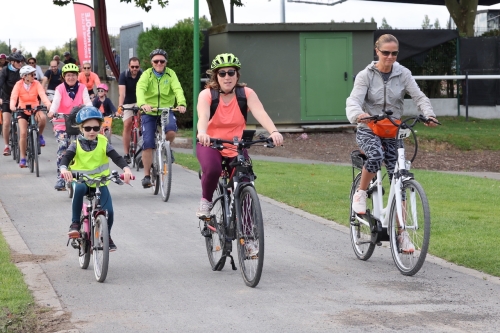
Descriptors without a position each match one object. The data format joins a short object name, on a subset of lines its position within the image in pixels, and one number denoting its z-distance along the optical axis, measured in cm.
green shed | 2458
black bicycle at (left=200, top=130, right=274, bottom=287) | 768
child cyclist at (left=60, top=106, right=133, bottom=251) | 856
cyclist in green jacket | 1384
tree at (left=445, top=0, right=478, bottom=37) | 3566
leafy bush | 2564
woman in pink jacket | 1453
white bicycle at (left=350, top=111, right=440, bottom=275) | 789
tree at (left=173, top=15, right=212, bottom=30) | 2606
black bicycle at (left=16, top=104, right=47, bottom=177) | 1658
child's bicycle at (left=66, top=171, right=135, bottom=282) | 810
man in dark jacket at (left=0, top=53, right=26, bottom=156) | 1906
